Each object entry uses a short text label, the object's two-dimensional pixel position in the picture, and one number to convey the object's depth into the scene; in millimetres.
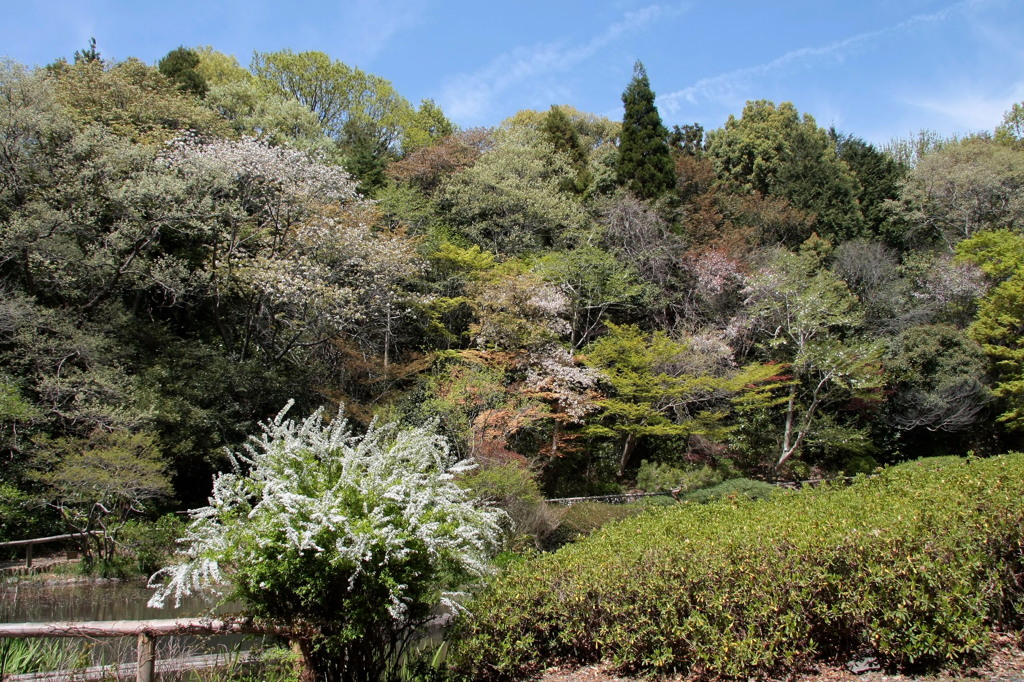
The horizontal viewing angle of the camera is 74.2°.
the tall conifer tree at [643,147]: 23016
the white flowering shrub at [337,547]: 4191
